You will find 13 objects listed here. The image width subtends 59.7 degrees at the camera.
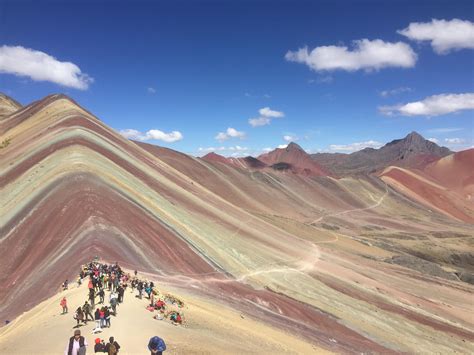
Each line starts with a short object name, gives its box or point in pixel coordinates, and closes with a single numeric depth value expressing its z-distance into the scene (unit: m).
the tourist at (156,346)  14.38
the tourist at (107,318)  17.56
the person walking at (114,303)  19.08
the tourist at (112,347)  14.43
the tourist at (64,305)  19.89
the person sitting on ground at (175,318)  20.98
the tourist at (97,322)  17.10
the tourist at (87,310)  18.30
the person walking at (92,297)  19.70
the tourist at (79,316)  17.83
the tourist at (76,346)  13.75
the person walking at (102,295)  20.41
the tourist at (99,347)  15.29
